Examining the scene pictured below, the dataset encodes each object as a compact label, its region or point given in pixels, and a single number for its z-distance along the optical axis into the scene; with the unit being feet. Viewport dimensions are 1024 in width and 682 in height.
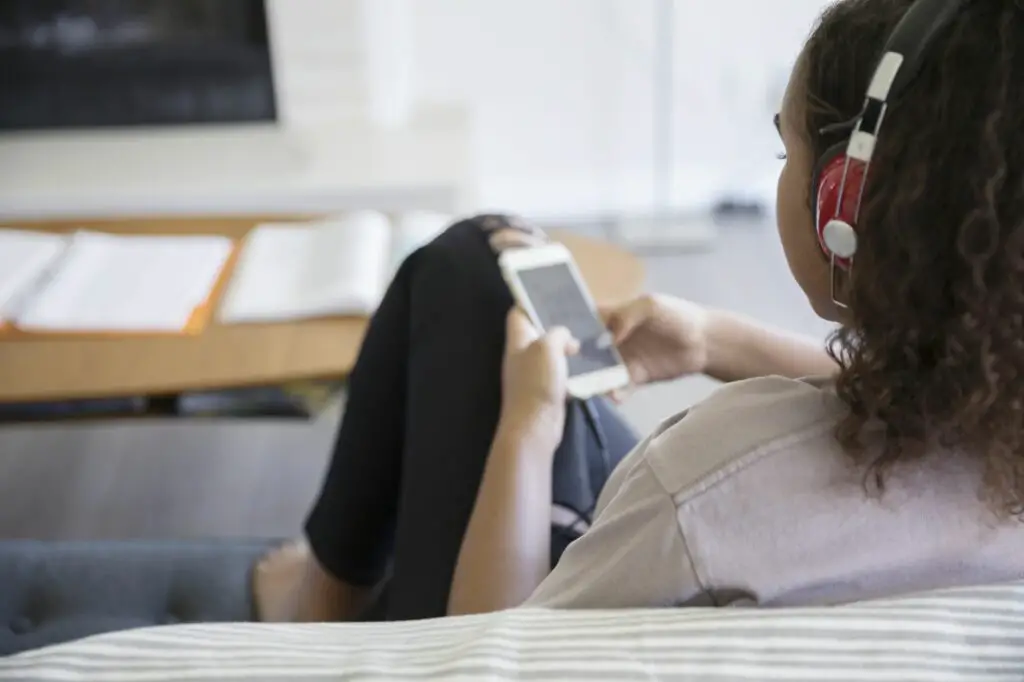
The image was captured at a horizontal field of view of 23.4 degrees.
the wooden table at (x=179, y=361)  7.72
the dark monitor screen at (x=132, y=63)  11.07
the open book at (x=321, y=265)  8.15
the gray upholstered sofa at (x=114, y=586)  7.04
